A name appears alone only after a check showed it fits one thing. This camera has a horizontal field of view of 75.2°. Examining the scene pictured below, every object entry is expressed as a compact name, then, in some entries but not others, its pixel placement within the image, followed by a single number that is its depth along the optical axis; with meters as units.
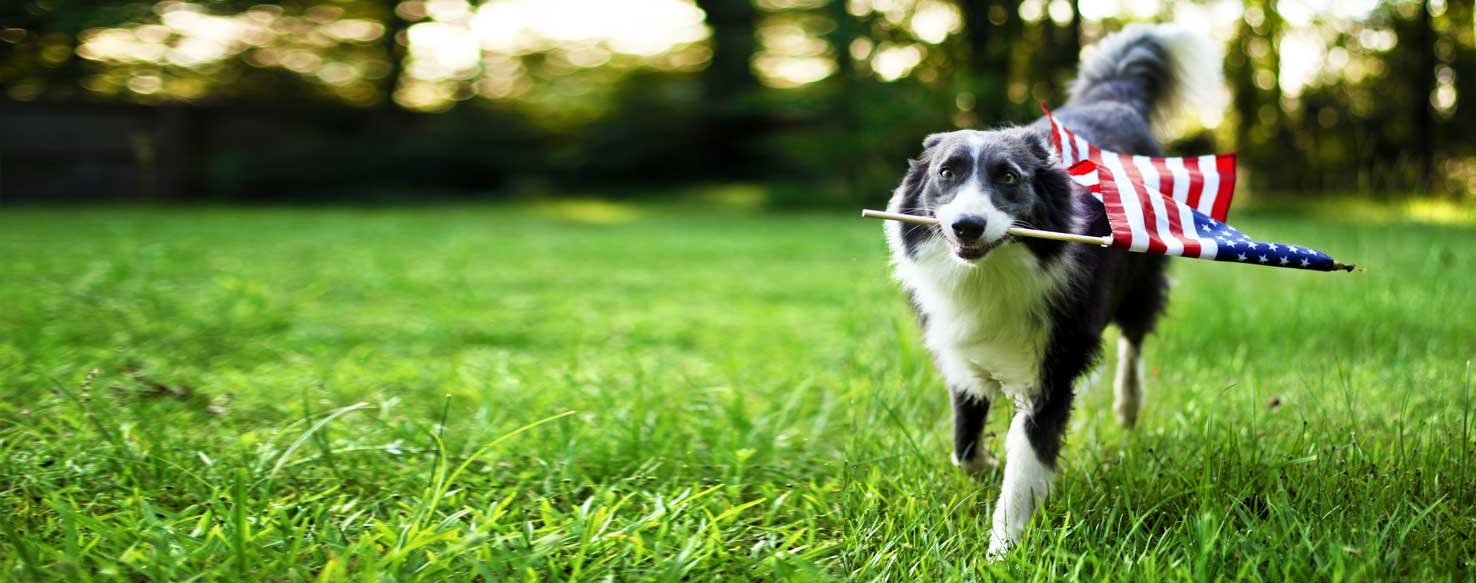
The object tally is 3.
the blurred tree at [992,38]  15.27
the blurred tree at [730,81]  19.19
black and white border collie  2.17
